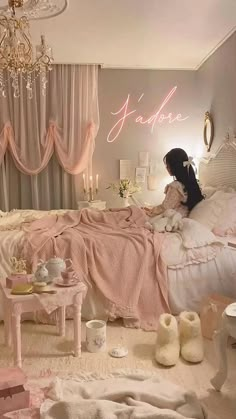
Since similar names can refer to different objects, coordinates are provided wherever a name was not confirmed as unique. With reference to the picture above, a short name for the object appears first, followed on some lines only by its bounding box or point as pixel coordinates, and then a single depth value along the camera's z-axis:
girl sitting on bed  3.53
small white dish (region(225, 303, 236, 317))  1.85
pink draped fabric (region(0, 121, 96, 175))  5.06
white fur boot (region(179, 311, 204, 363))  2.36
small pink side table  2.24
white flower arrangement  5.11
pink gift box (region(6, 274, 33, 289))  2.38
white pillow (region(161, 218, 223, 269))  2.93
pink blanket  2.84
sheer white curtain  5.10
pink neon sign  5.32
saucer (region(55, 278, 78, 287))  2.36
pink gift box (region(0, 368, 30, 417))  1.75
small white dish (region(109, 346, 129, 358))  2.42
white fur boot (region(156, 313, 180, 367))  2.31
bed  2.89
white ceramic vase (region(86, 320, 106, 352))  2.46
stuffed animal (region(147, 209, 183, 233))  3.15
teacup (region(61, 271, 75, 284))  2.38
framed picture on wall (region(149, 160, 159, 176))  5.38
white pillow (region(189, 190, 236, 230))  3.22
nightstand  5.04
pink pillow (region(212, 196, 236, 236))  3.18
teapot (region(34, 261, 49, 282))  2.36
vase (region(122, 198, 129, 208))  5.19
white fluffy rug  1.69
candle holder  5.26
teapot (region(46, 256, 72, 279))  2.45
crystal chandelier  2.80
